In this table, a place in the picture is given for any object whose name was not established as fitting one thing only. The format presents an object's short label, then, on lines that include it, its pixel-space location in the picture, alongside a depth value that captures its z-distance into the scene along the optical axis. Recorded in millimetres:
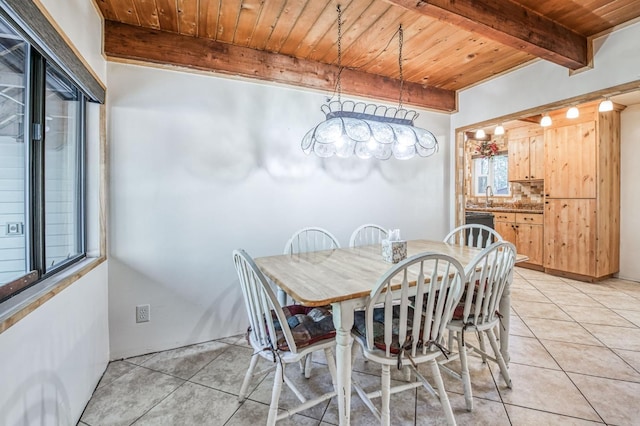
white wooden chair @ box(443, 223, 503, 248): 2419
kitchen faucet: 5616
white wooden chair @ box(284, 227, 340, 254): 2615
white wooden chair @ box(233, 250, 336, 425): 1334
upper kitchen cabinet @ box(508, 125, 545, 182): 4457
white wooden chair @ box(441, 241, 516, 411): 1528
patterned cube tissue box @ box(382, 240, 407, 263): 1865
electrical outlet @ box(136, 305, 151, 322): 2170
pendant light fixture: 1886
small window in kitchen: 5508
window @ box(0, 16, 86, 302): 1100
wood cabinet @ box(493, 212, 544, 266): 4320
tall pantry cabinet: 3740
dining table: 1302
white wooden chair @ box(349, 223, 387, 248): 2846
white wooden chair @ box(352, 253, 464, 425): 1278
